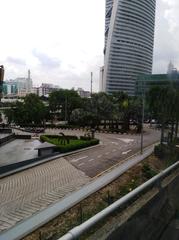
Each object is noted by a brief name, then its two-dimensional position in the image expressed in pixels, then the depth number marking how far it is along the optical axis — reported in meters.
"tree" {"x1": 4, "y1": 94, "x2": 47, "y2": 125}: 42.08
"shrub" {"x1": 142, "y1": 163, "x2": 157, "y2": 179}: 9.30
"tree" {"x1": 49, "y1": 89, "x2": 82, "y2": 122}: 49.60
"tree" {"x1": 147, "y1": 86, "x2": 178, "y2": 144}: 18.95
